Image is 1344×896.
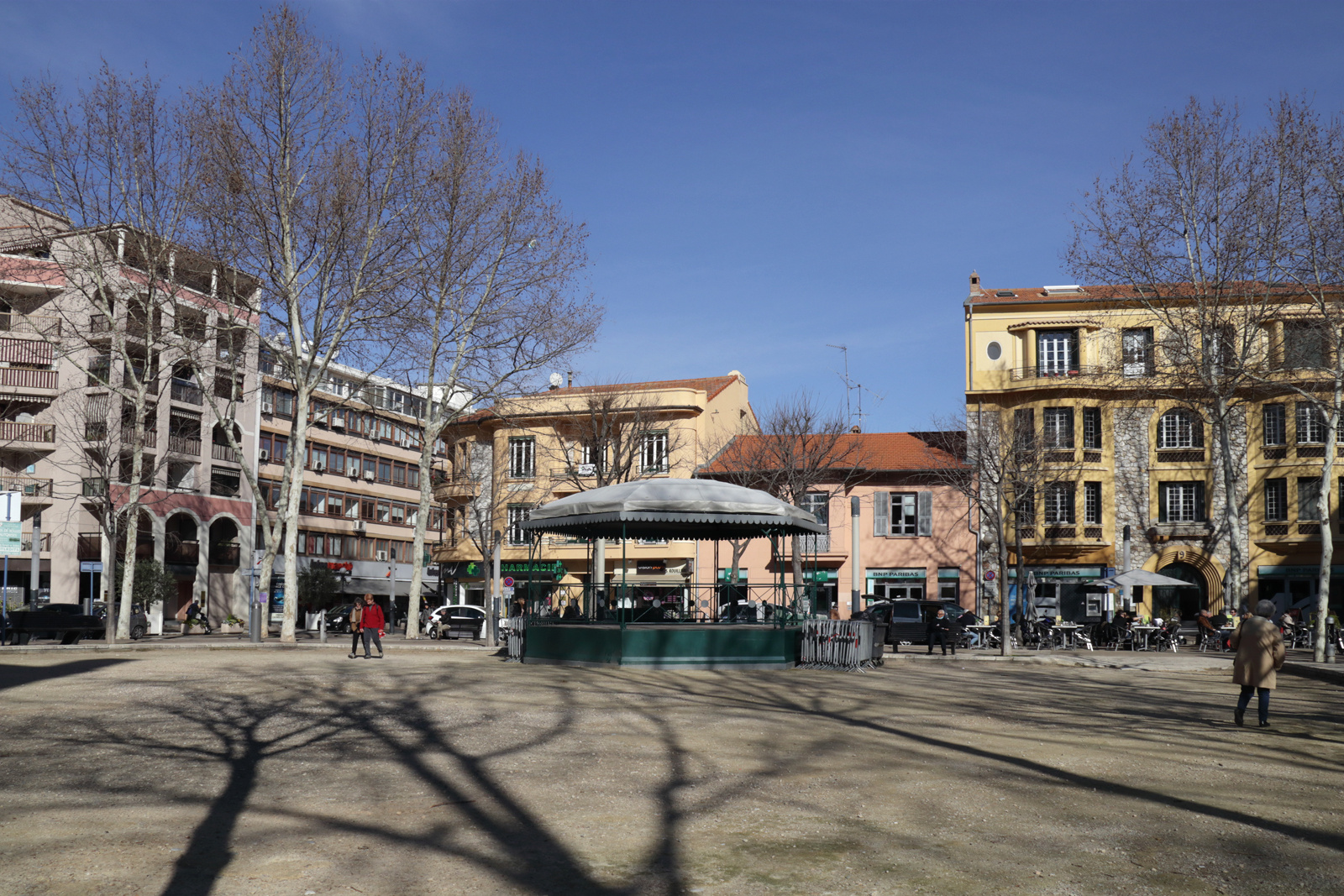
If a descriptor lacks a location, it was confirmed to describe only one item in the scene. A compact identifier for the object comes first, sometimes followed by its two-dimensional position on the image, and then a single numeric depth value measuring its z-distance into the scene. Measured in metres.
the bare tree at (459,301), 32.47
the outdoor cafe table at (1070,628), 33.12
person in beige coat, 12.66
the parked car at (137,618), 39.87
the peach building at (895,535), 44.84
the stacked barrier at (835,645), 21.20
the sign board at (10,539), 23.86
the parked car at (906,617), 34.47
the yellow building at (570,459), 46.84
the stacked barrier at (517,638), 22.33
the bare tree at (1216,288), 27.86
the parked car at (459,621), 41.59
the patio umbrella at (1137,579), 34.66
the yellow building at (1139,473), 42.00
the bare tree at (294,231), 28.52
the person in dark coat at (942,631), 30.11
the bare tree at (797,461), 43.72
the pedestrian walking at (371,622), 24.30
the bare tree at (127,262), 29.41
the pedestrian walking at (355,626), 24.62
